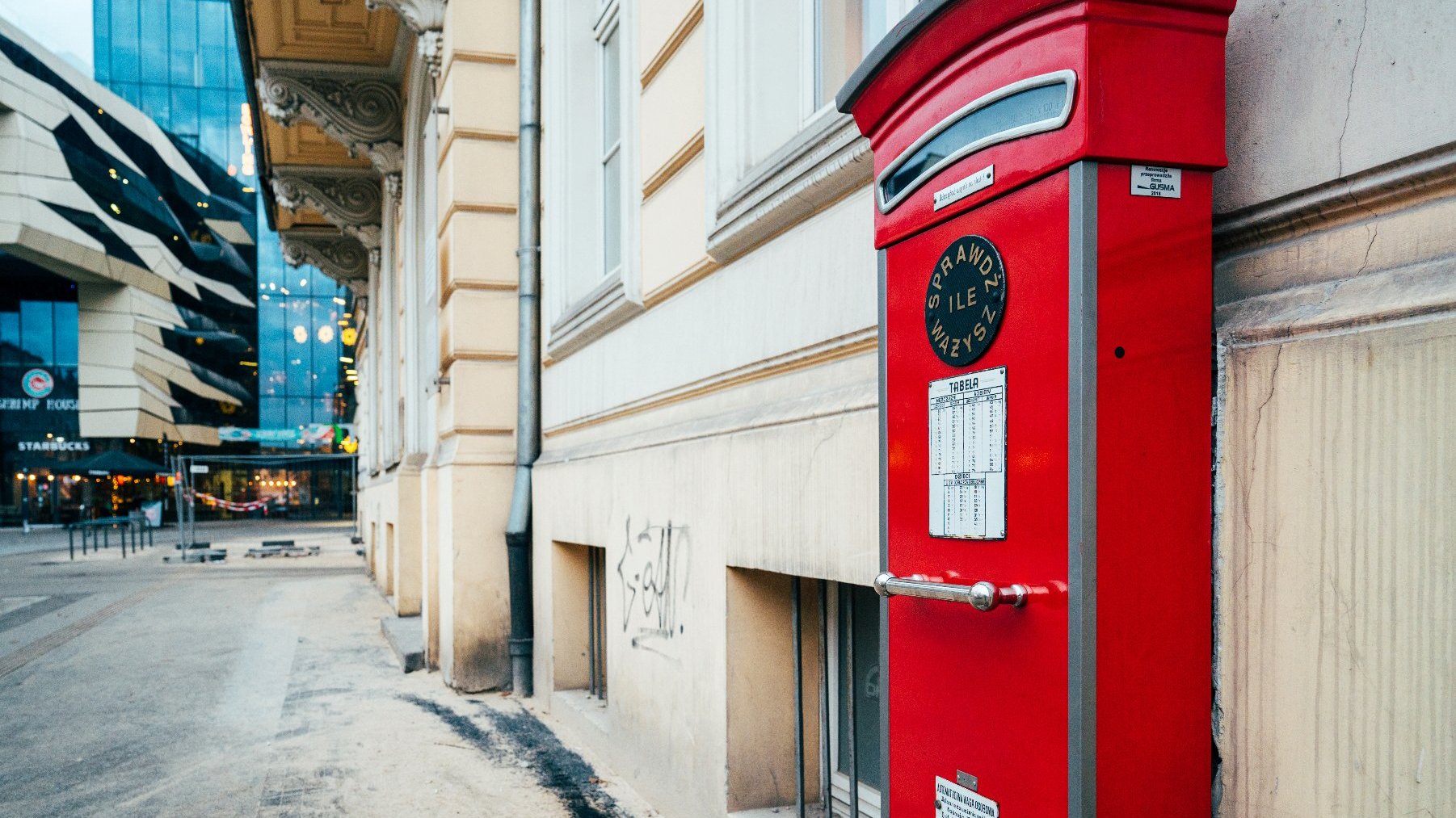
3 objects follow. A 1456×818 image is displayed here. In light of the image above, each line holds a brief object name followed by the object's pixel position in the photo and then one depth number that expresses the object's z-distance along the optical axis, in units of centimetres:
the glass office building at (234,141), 4575
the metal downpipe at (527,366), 749
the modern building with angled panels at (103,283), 3591
